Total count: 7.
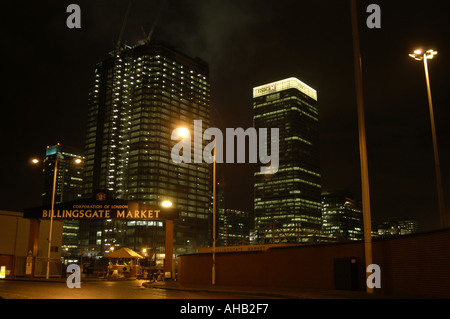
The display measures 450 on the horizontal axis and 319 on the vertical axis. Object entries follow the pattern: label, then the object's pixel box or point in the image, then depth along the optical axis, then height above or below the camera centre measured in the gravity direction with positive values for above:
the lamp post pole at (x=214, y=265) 27.11 -0.11
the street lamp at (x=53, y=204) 35.06 +4.71
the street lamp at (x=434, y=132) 22.74 +6.78
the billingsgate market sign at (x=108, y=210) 36.22 +4.19
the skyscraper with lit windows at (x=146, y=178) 182.38 +35.35
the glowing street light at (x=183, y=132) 24.91 +7.13
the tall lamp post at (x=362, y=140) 18.86 +5.18
